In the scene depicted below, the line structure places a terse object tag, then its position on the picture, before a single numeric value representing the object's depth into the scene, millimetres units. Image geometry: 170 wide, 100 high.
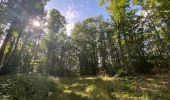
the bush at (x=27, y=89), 3126
